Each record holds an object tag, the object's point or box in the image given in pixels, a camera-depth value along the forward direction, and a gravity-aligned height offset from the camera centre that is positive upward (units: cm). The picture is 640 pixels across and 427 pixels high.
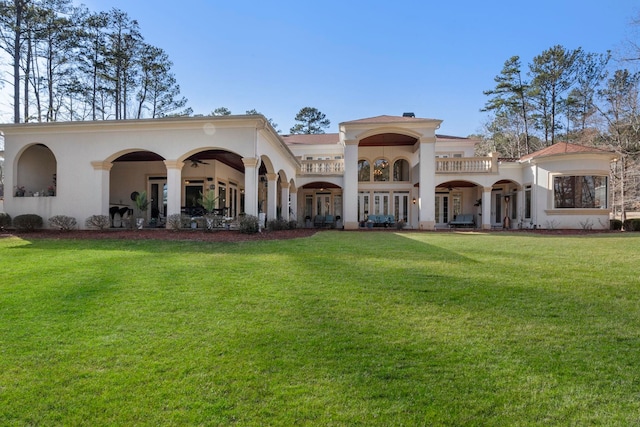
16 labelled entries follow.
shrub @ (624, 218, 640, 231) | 1834 -57
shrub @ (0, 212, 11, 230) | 1406 -23
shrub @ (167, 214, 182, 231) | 1336 -27
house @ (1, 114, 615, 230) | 1392 +204
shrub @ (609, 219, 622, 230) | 1945 -59
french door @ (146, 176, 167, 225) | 1902 +91
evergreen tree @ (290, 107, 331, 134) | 4738 +1185
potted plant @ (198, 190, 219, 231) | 1332 -5
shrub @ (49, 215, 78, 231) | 1375 -30
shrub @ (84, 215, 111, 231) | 1390 -27
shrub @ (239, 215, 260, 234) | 1259 -39
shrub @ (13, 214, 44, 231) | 1364 -30
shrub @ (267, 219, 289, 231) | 1584 -50
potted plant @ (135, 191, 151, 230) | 1454 +39
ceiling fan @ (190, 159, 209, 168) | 1703 +246
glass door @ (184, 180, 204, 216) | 1906 +113
